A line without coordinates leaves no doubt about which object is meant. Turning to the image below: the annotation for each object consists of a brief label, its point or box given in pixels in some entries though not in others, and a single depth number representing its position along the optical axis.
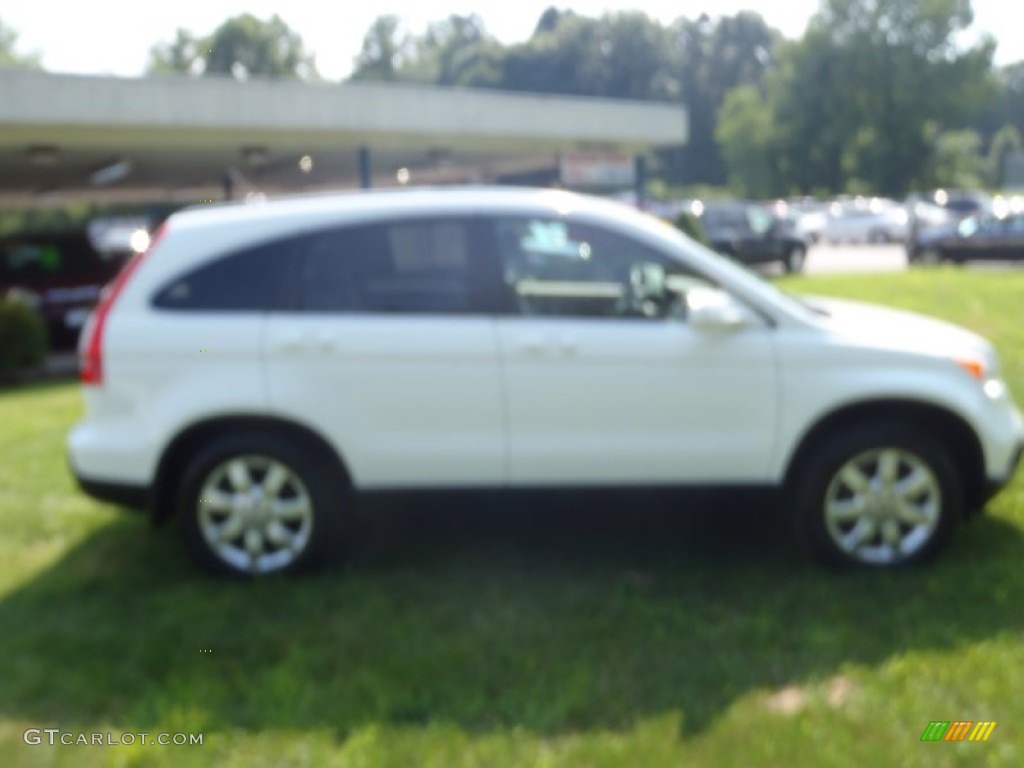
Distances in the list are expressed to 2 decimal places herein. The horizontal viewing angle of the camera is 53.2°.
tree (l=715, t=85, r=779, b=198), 62.97
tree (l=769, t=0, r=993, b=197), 56.50
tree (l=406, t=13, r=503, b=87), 82.06
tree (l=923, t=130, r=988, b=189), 59.88
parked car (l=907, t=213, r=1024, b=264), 23.88
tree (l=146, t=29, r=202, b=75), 47.81
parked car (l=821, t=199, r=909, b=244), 37.41
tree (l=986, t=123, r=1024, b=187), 83.69
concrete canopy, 13.20
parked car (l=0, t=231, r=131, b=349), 12.84
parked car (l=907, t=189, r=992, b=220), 38.19
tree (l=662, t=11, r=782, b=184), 82.62
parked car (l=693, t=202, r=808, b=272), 23.77
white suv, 4.45
